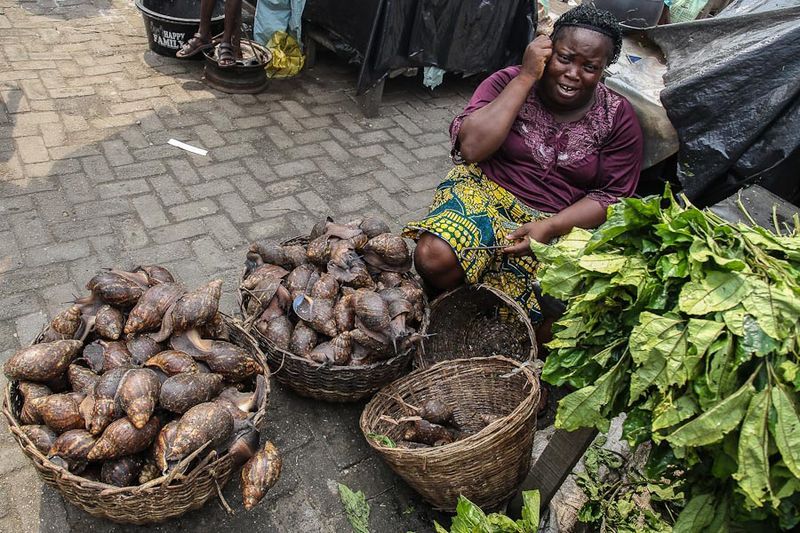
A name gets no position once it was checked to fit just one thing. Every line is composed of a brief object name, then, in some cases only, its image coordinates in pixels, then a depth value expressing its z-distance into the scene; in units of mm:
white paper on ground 4410
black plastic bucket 5109
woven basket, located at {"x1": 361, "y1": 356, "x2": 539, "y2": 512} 2188
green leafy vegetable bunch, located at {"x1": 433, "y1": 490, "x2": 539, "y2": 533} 1991
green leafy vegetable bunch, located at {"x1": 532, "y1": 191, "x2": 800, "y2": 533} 1253
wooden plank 2010
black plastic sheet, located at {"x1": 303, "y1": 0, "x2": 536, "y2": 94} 4895
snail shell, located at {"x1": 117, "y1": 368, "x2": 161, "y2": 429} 1949
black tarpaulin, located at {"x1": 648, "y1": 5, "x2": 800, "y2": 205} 2506
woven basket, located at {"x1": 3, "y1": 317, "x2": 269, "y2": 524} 1848
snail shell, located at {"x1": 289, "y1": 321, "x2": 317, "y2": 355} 2590
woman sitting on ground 2865
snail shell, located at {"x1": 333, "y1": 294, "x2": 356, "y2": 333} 2652
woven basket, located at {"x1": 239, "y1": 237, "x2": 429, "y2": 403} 2523
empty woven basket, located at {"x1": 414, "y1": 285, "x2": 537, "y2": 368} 3111
